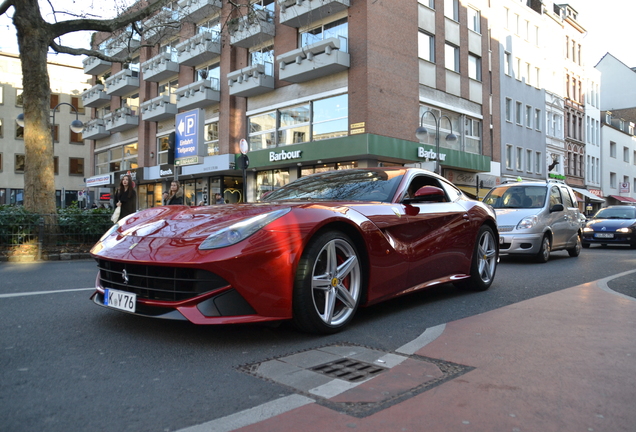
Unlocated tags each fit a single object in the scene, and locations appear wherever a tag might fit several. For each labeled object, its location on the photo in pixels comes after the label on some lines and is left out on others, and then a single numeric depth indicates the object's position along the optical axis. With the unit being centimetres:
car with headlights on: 1558
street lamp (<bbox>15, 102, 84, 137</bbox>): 2275
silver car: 1024
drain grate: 294
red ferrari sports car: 341
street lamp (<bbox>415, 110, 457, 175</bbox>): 2064
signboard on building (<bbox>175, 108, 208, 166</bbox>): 1538
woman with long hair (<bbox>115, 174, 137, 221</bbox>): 1185
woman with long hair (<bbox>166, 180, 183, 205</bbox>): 1234
